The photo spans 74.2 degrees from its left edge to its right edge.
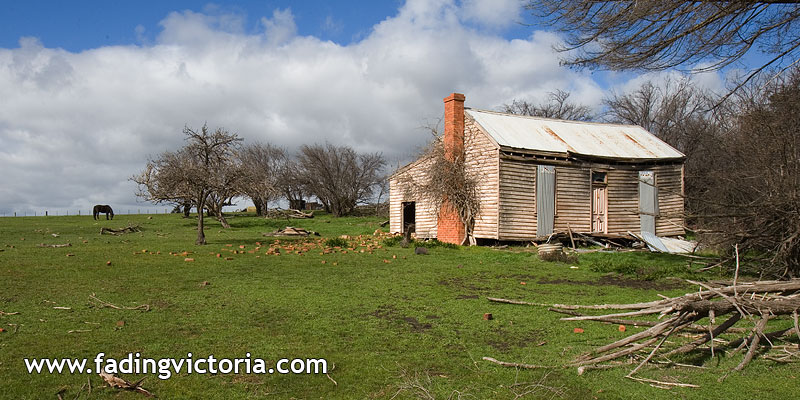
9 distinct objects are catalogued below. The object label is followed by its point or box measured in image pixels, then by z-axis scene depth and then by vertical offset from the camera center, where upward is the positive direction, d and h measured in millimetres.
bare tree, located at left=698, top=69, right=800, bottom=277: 9773 +196
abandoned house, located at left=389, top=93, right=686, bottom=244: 20938 +1416
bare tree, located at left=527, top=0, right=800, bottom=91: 8727 +3207
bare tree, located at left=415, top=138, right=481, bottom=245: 21547 +961
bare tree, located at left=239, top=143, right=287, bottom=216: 46531 +5111
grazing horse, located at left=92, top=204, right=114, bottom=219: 37175 +15
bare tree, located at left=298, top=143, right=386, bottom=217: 45656 +2987
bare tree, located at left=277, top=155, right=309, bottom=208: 48688 +2419
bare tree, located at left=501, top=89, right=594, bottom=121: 45344 +8647
